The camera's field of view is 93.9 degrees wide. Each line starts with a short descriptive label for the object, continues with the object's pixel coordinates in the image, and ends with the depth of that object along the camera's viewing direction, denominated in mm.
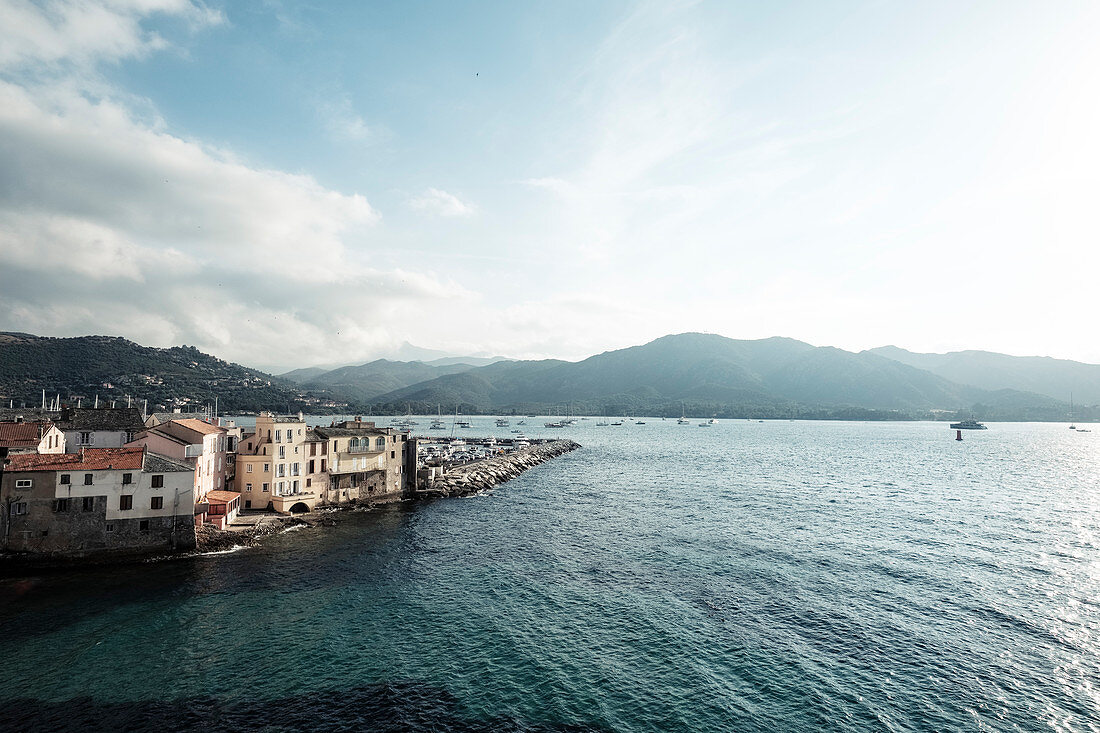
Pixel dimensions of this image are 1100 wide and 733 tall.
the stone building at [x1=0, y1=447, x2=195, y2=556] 42094
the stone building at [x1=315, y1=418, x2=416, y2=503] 68062
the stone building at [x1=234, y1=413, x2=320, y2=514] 60719
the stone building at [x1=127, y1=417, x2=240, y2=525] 52219
